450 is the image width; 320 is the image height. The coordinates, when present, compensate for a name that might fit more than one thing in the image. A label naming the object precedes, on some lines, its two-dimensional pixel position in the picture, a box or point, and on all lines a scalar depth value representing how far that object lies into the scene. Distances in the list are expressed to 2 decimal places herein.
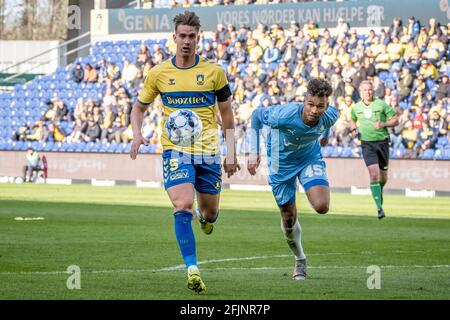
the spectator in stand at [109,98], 40.78
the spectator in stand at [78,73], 44.28
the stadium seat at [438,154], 31.44
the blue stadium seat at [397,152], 32.22
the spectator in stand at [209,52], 39.62
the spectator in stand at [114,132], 39.59
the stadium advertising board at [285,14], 36.16
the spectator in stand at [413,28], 34.22
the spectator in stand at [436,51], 33.38
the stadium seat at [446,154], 31.31
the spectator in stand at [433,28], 33.72
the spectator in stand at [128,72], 41.83
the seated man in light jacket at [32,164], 39.97
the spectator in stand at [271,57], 37.56
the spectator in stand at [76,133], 40.78
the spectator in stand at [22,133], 42.66
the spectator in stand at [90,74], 43.75
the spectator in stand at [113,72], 42.75
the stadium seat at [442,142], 31.53
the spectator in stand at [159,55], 41.09
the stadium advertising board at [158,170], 31.88
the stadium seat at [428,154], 31.59
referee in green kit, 21.84
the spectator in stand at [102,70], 43.47
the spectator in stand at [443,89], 32.03
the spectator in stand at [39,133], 41.91
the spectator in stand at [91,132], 40.25
